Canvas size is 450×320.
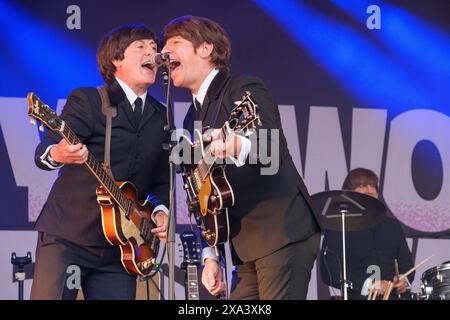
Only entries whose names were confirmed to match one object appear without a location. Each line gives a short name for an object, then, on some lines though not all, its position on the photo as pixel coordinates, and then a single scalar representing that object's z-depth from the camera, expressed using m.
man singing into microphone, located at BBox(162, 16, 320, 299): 8.56
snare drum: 14.15
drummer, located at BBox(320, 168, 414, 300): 15.55
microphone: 8.95
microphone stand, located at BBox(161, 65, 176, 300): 8.63
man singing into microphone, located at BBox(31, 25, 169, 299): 9.80
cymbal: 14.80
